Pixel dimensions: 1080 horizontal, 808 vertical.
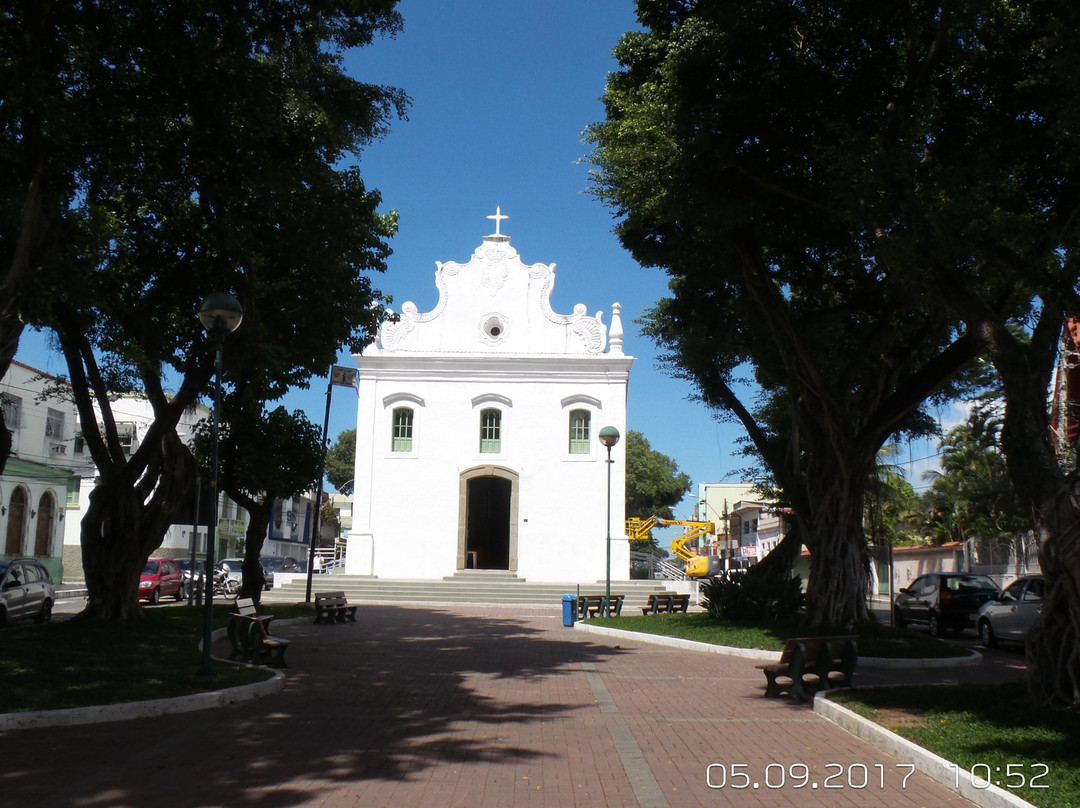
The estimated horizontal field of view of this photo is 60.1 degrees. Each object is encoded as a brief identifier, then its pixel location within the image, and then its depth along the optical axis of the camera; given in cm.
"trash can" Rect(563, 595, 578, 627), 2064
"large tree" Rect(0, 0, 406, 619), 1185
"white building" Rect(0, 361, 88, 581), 3391
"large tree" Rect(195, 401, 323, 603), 2206
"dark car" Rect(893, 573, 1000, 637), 2055
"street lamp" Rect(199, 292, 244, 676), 1091
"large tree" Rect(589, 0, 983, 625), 1210
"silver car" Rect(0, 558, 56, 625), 1836
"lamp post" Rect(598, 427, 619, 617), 2142
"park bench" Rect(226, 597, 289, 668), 1228
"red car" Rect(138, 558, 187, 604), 2728
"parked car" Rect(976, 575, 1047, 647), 1675
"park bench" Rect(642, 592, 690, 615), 2352
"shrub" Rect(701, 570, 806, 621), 1867
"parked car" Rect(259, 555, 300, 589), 4188
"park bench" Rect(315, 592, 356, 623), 2031
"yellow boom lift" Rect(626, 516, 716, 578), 4653
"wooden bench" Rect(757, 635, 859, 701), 1041
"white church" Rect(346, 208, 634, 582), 3141
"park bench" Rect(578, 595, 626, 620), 2227
